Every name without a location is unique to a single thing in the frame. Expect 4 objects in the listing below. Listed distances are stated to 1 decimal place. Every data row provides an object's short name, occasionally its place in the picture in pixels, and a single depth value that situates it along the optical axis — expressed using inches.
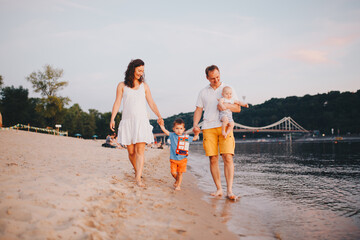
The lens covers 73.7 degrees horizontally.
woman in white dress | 137.8
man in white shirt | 135.8
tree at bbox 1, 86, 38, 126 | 1455.5
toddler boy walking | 145.9
